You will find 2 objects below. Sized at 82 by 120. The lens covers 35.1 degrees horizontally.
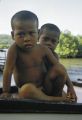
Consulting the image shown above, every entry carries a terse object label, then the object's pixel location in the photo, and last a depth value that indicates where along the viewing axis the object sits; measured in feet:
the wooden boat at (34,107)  2.31
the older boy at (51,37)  2.76
